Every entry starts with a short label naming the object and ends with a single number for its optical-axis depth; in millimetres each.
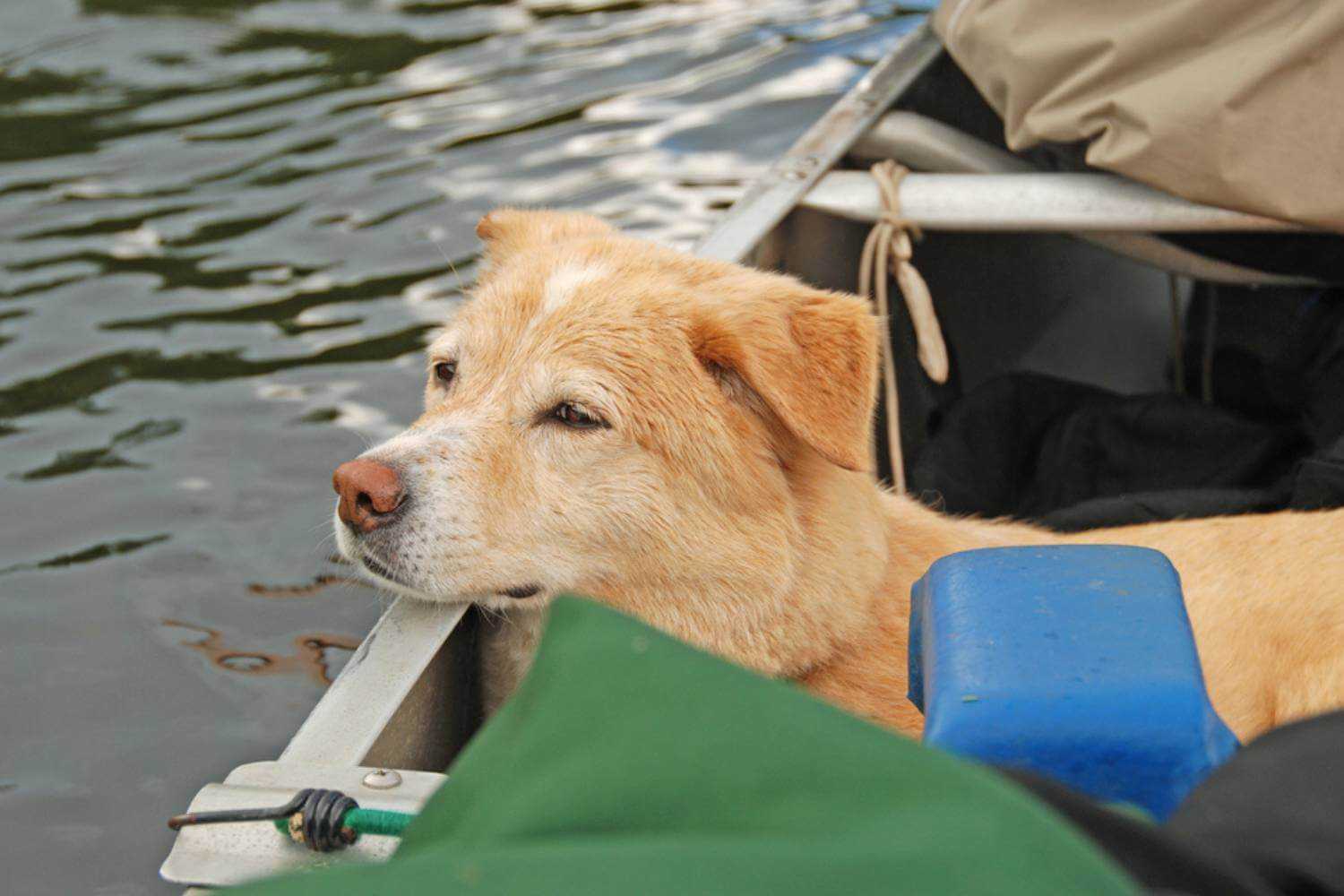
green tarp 1444
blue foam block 1804
